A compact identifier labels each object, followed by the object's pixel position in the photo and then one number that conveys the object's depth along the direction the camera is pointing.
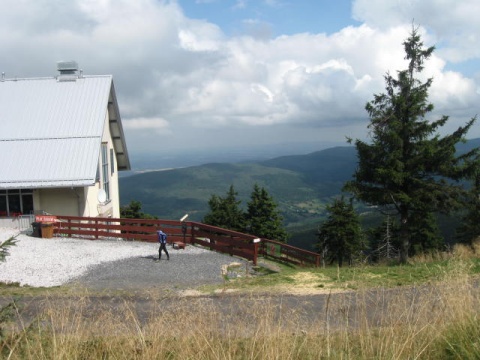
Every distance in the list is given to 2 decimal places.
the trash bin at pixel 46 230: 20.89
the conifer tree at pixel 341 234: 45.22
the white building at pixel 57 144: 22.73
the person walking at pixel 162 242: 17.02
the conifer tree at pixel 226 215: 55.31
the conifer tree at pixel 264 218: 50.53
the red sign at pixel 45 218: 21.03
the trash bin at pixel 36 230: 20.97
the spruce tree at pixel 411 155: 20.08
